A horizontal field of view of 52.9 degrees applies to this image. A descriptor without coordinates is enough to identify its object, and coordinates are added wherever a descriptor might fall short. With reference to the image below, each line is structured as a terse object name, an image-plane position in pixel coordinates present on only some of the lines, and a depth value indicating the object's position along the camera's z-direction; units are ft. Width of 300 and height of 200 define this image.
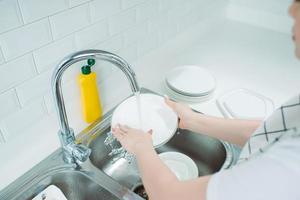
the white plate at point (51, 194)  2.96
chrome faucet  2.42
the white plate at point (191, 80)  4.10
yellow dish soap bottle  3.22
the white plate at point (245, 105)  3.79
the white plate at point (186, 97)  4.02
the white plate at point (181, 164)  3.51
